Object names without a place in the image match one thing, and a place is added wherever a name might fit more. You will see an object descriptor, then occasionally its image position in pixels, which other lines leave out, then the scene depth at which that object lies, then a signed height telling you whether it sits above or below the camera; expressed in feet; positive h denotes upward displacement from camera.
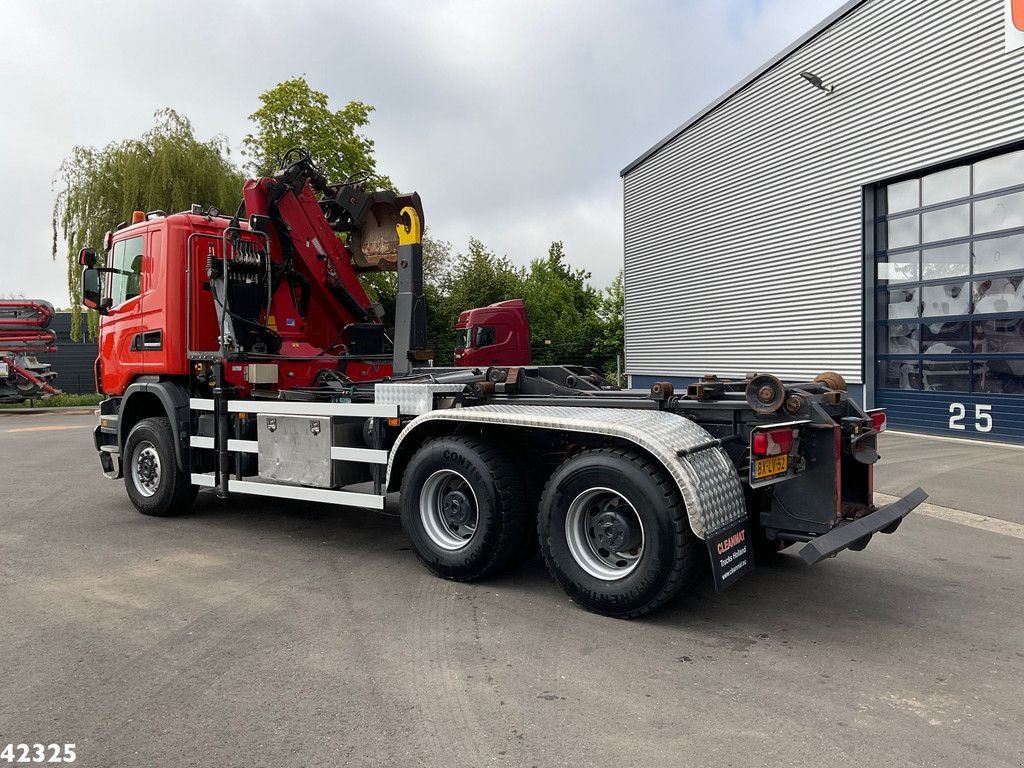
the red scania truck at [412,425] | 15.43 -1.45
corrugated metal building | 47.01 +10.64
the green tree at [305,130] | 93.50 +27.75
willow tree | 91.25 +20.53
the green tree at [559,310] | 108.06 +9.85
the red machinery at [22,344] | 86.22 +2.09
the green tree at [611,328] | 111.96 +5.73
